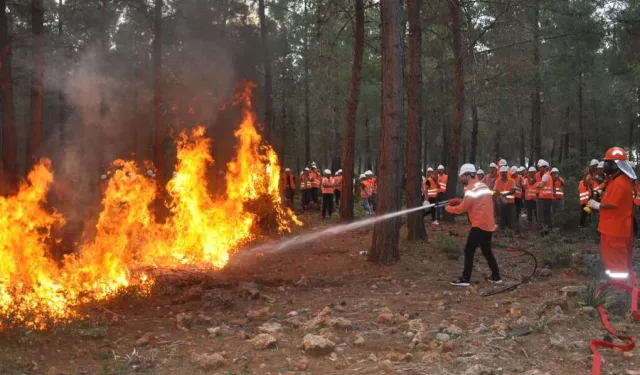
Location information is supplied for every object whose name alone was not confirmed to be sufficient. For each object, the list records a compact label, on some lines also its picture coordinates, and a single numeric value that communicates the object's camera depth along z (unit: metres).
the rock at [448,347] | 5.08
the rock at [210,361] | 4.88
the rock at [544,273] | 8.79
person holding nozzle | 8.09
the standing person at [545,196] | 14.41
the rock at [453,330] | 5.60
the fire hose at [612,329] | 4.52
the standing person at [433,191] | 16.72
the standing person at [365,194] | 20.20
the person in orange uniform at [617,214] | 6.82
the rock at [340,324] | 5.96
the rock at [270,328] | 5.91
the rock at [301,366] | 4.78
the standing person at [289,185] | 21.92
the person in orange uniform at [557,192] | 14.76
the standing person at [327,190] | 18.64
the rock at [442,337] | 5.43
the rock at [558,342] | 5.07
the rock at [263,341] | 5.33
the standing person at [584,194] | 13.66
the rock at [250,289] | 7.55
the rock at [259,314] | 6.61
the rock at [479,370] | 4.37
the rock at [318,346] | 5.13
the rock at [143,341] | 5.68
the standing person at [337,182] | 21.00
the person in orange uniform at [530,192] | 15.00
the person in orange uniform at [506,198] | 14.15
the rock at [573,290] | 6.94
